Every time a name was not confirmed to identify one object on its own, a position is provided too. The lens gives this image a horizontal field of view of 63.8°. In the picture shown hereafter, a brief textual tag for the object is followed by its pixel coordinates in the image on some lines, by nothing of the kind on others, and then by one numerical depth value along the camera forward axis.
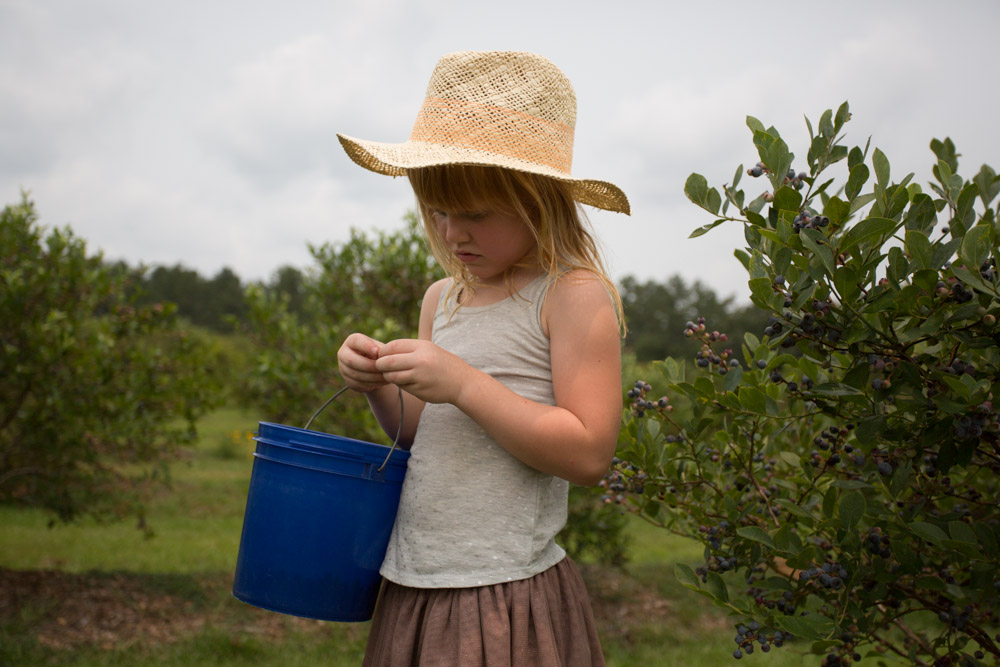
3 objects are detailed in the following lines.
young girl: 1.57
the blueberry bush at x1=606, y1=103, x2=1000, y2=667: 1.36
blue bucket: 1.64
